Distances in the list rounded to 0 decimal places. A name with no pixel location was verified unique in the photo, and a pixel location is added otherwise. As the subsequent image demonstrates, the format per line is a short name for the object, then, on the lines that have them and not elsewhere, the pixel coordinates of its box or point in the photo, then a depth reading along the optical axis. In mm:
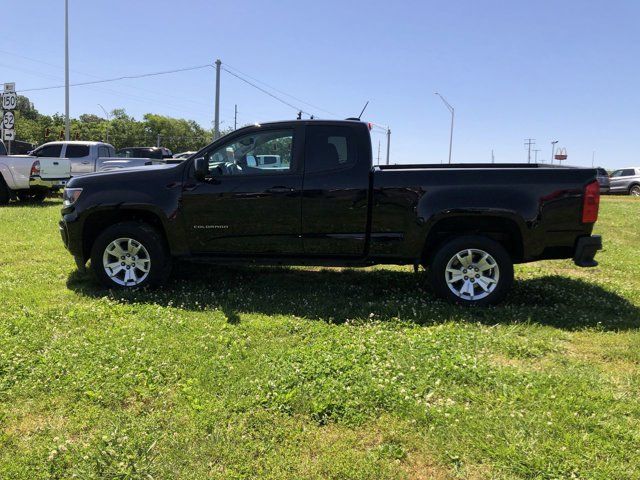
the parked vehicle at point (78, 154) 17453
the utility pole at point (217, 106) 29328
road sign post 16719
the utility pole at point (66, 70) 27825
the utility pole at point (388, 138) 49875
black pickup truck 5230
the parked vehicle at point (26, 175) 13797
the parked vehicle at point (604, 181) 24888
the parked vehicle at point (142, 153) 25944
